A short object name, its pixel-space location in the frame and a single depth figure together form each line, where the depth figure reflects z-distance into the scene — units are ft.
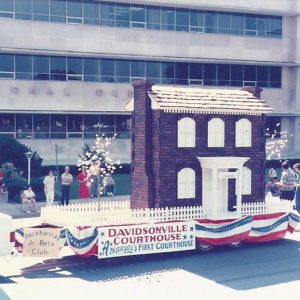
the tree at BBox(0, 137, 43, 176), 110.93
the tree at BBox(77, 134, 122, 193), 108.72
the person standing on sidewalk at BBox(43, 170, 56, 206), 84.94
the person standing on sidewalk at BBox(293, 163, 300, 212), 77.61
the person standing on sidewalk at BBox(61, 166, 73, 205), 85.45
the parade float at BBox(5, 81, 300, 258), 57.11
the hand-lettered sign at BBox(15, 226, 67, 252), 52.60
